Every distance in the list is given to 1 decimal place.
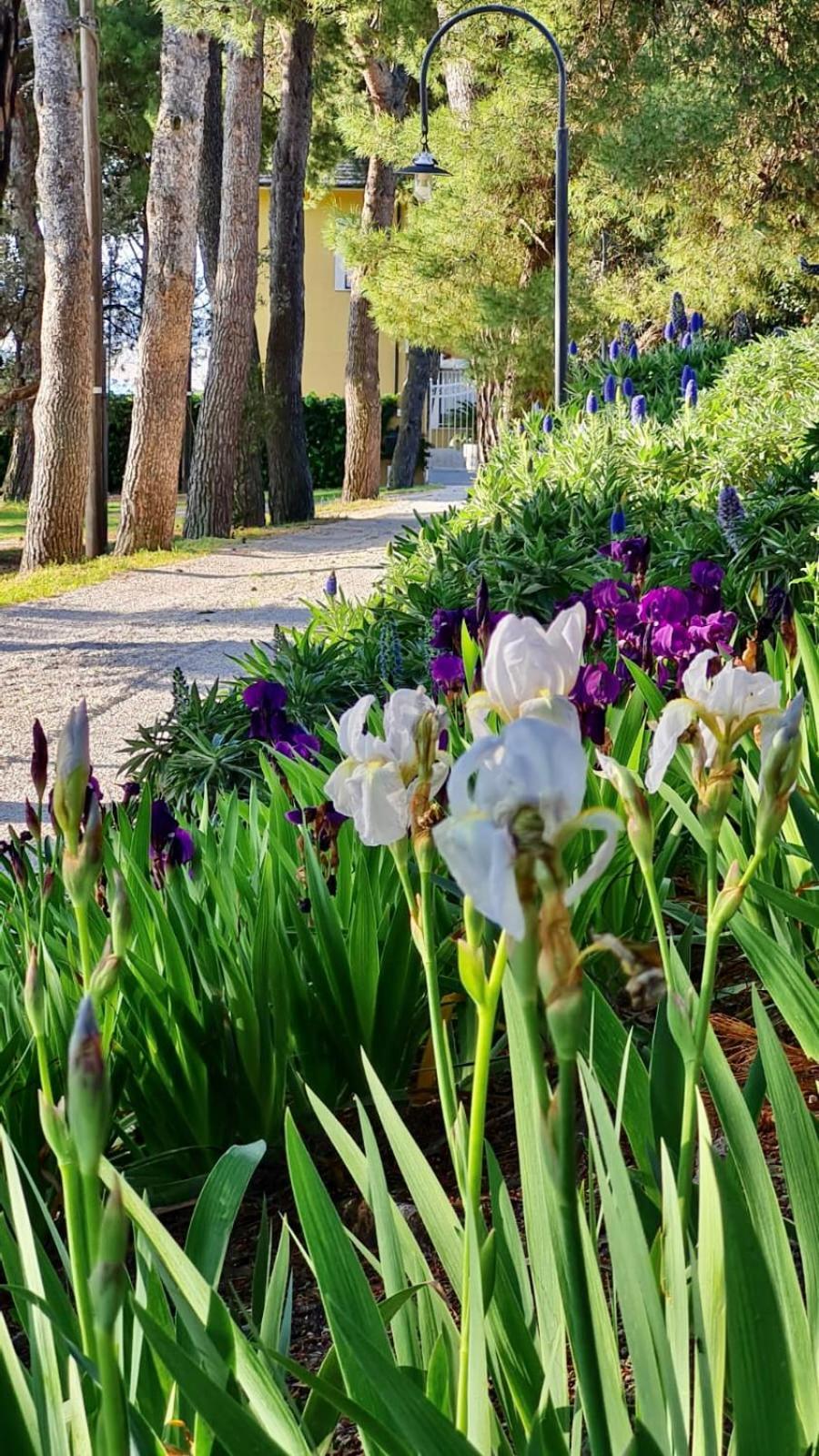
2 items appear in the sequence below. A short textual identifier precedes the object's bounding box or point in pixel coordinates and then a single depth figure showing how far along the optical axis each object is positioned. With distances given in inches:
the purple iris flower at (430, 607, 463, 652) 131.3
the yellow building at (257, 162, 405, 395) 1301.7
